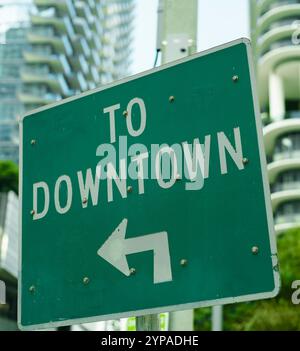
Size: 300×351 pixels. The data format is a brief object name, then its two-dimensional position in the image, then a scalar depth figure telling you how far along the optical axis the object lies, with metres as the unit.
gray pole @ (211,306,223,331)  9.58
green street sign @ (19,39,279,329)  1.91
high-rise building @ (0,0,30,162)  43.44
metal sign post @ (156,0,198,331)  2.91
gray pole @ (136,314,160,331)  2.01
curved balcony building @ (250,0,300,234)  35.66
